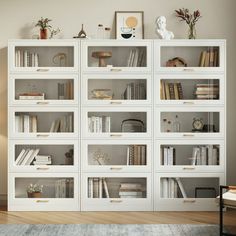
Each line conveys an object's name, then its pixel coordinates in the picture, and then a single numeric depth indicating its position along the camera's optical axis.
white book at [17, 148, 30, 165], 6.05
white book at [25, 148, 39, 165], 6.06
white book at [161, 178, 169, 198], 6.05
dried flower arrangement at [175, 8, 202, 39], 6.32
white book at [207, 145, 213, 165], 6.05
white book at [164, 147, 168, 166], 6.05
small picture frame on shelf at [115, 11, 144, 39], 6.33
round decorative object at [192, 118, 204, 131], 6.06
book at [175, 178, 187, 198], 6.06
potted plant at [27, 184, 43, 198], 6.06
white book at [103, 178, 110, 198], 6.05
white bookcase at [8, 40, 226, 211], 6.01
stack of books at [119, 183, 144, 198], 6.05
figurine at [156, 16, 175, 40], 6.11
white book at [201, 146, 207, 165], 6.05
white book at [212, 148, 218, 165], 6.04
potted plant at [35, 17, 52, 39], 6.23
